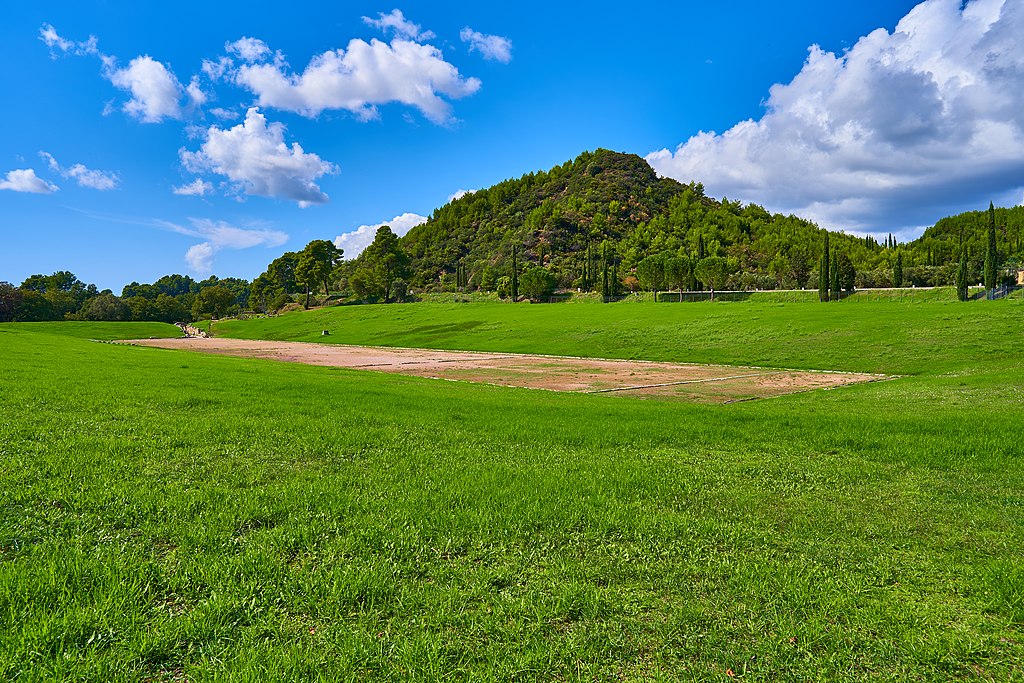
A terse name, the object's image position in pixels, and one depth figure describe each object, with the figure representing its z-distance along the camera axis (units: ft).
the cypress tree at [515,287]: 347.40
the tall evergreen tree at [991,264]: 191.62
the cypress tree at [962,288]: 181.68
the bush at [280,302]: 428.15
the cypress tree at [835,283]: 233.14
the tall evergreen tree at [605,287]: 302.58
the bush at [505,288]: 355.36
